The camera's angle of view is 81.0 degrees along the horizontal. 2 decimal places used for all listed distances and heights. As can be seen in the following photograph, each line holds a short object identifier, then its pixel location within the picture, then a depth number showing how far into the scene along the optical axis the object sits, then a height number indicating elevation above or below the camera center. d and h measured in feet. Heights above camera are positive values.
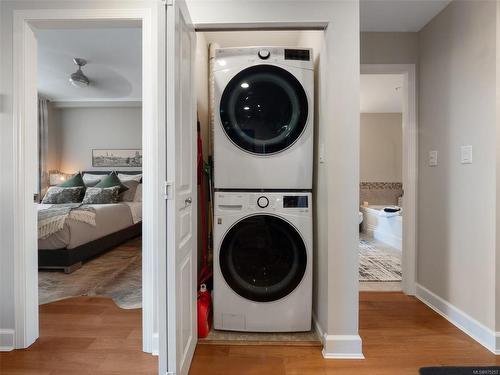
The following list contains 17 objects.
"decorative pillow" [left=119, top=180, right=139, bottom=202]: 16.11 -0.65
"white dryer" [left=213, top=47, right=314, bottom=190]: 6.23 +1.40
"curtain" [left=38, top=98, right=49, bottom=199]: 17.70 +2.31
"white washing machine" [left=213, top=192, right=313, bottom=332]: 6.29 -1.75
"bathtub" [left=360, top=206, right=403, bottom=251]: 14.43 -2.46
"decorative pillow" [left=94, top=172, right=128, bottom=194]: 15.82 -0.08
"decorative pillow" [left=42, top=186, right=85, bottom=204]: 14.15 -0.72
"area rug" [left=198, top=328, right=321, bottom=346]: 6.13 -3.39
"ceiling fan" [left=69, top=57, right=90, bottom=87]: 12.69 +4.64
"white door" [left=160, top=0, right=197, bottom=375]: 4.11 -0.19
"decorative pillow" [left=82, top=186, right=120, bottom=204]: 14.42 -0.77
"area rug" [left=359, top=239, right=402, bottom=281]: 10.22 -3.35
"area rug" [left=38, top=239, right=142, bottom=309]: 8.53 -3.34
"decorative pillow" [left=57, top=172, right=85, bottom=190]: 15.44 -0.08
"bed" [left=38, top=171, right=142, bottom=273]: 10.45 -2.30
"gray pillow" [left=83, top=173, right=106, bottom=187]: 17.04 +0.09
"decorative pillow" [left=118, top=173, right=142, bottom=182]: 17.33 +0.21
